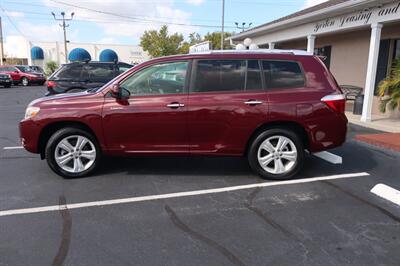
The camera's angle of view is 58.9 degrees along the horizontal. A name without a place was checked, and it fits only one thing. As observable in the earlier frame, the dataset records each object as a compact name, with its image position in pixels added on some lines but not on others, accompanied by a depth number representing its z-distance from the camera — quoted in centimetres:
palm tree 952
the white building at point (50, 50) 5288
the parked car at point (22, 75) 2875
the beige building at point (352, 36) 963
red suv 488
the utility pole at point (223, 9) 2730
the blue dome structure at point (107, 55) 4556
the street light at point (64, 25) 4438
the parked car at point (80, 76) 1078
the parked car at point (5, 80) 2597
